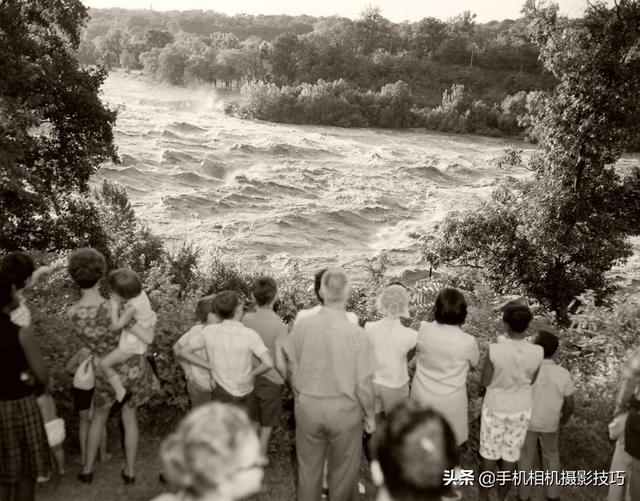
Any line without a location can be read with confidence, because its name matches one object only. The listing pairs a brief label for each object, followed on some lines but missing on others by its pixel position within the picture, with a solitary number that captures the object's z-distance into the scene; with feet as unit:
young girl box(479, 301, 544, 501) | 14.30
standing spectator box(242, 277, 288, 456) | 15.05
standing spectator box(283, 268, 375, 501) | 12.98
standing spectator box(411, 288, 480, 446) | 14.16
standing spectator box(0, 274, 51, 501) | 11.75
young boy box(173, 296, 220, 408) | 14.71
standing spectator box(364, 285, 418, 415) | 14.64
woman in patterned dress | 13.41
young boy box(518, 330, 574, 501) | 15.15
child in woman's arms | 13.52
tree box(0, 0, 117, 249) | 38.40
